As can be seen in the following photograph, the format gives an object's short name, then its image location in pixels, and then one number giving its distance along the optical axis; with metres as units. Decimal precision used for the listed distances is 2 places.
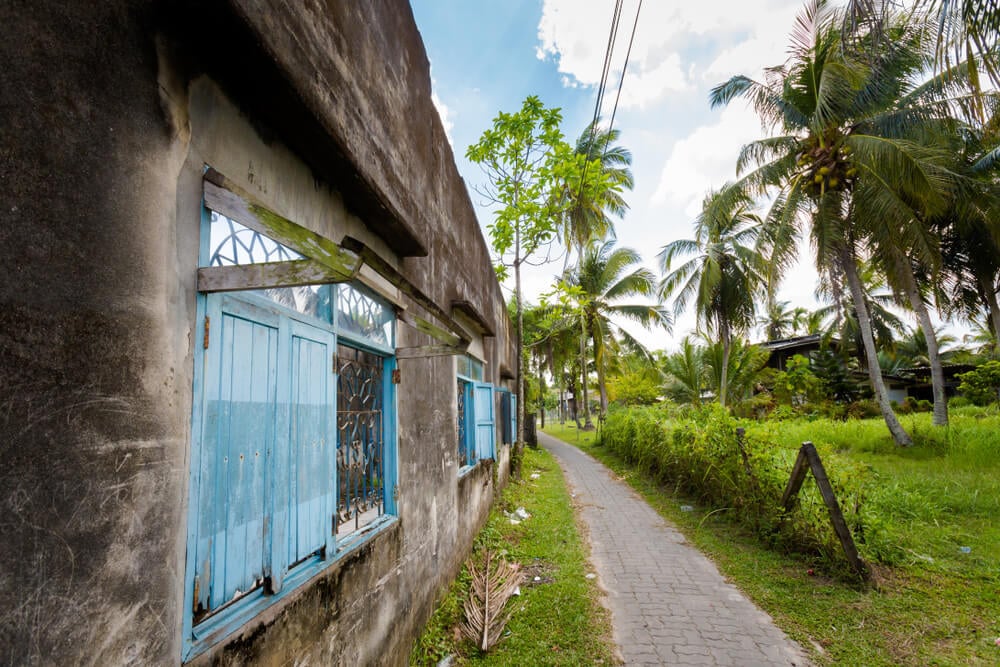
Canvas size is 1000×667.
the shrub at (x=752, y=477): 4.25
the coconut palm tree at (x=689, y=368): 15.98
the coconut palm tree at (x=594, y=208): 9.10
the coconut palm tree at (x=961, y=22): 3.56
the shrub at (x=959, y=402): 18.85
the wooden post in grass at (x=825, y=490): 3.88
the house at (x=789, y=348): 20.50
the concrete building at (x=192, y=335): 0.99
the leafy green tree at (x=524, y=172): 8.06
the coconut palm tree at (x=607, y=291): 18.20
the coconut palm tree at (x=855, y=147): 8.32
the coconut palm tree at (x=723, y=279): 14.96
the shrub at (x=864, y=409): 15.87
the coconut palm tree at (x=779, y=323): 28.77
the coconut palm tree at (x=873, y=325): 17.80
